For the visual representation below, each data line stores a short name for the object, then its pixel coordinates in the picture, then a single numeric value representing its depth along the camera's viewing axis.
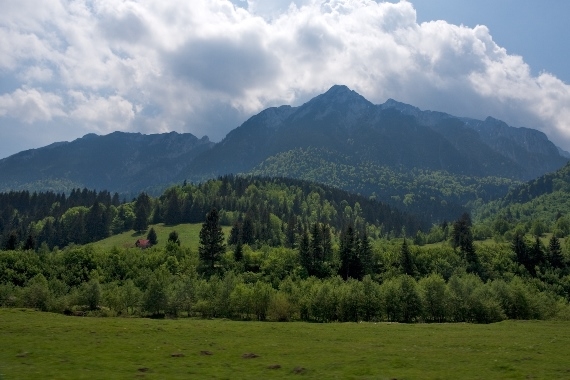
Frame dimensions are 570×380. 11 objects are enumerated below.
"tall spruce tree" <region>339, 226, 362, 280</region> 158.38
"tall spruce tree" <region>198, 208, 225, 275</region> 157.38
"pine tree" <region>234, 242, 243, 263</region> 160.68
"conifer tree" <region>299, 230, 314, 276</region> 159.62
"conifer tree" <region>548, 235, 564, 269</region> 169.00
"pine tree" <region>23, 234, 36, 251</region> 163.50
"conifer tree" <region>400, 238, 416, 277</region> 158.01
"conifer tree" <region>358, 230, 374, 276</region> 159.38
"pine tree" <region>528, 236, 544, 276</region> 170.80
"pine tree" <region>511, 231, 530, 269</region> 172.38
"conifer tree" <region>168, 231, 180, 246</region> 186.32
